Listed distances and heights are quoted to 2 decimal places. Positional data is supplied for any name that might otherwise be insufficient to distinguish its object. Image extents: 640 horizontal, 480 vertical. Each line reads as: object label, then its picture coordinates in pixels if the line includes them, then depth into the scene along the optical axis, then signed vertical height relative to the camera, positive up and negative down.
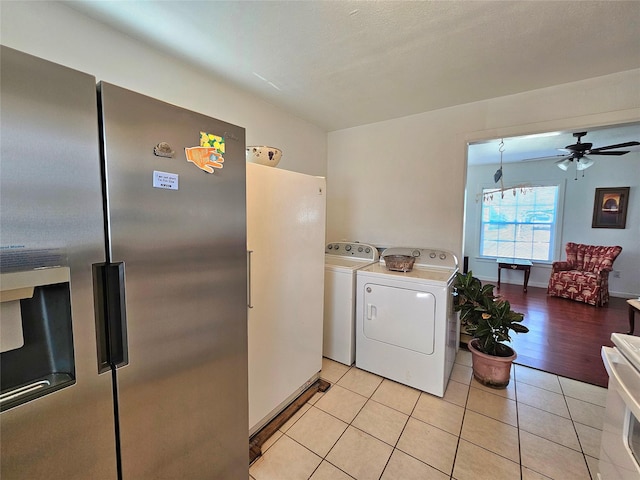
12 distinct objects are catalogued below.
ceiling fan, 3.21 +0.92
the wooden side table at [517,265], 5.21 -0.80
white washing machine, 2.44 -0.83
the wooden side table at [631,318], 2.89 -0.99
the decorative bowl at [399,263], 2.39 -0.36
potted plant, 2.14 -0.81
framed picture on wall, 4.68 +0.33
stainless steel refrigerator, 0.66 -0.19
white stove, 0.96 -0.74
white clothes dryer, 2.06 -0.83
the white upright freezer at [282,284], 1.57 -0.42
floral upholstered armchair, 4.38 -0.82
